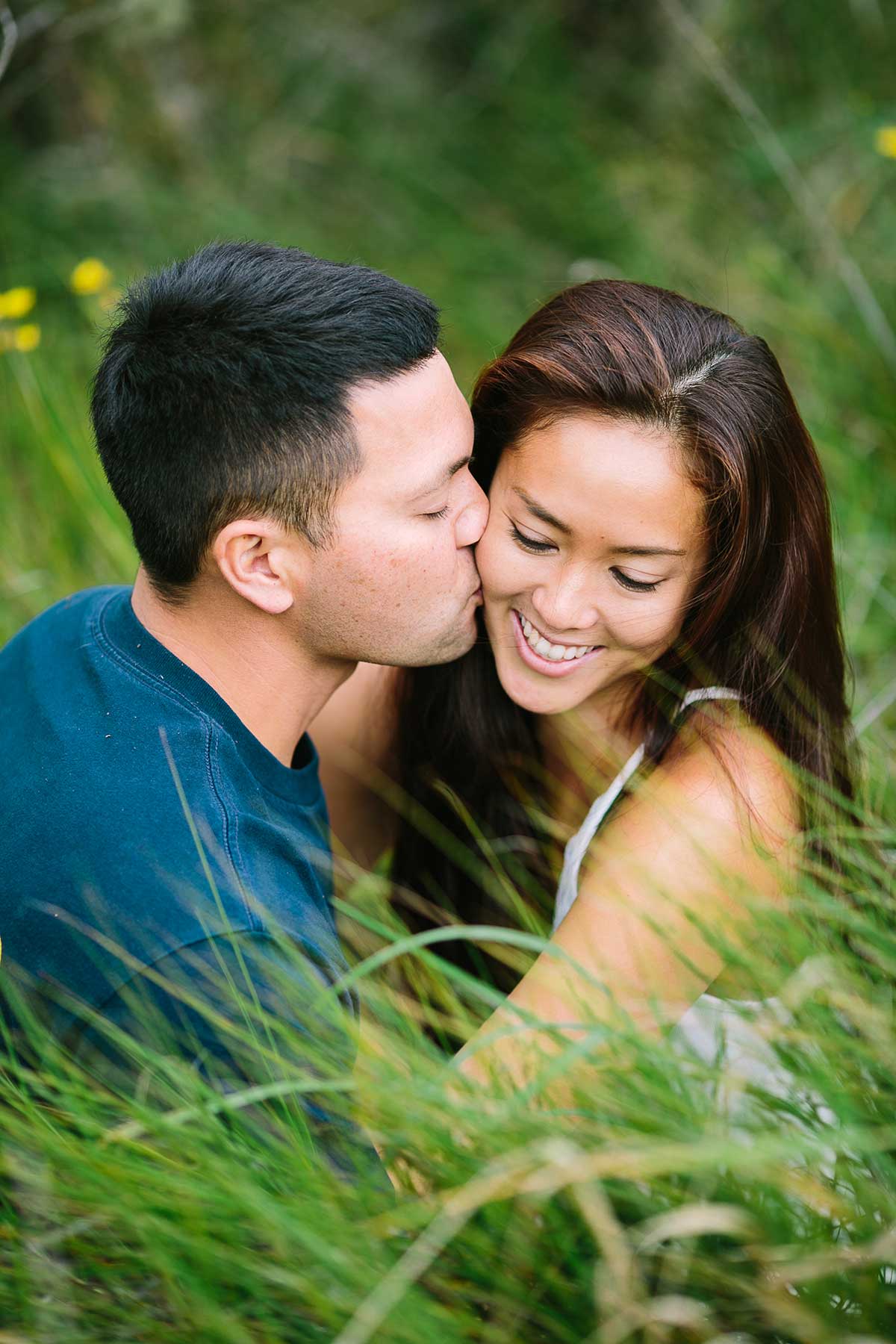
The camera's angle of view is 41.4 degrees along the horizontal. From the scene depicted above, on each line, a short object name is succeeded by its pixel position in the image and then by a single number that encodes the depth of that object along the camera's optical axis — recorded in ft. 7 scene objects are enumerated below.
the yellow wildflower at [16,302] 10.59
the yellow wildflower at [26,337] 10.53
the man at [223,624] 5.86
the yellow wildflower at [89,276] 11.35
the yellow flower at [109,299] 12.30
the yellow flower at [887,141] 10.68
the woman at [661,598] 6.57
